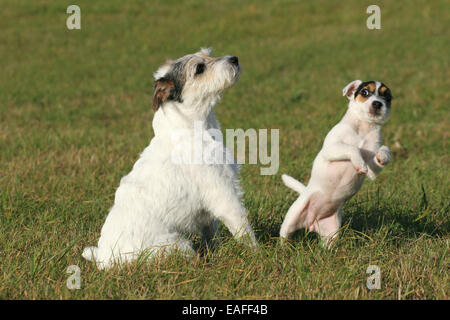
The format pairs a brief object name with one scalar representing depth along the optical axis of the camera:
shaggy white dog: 8.61
